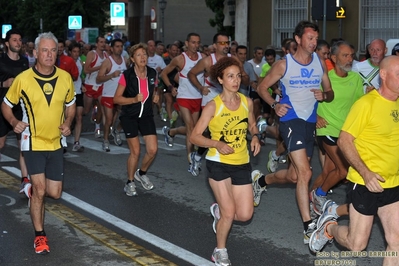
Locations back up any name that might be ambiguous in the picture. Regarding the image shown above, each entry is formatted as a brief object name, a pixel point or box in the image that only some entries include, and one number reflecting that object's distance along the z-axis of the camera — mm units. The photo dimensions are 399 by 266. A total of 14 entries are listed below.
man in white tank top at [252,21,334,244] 7863
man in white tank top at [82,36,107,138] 15805
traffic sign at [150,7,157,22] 36475
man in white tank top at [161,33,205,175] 11914
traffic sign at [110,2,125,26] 41438
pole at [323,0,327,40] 18172
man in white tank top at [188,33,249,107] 11023
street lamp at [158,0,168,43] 37131
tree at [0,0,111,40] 52906
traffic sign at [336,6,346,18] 19641
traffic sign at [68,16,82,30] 41781
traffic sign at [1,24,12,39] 50625
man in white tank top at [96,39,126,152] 13797
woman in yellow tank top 6680
